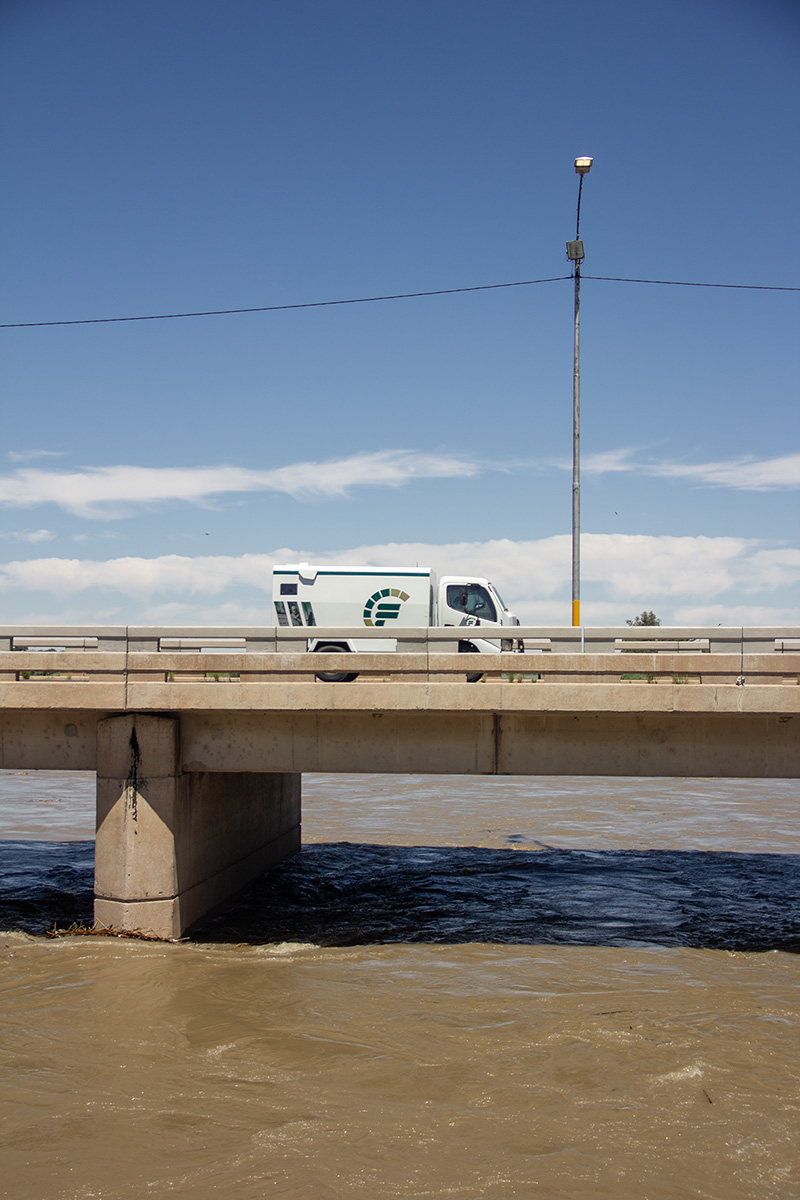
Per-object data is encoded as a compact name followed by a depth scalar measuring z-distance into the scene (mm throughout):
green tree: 55278
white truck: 21391
